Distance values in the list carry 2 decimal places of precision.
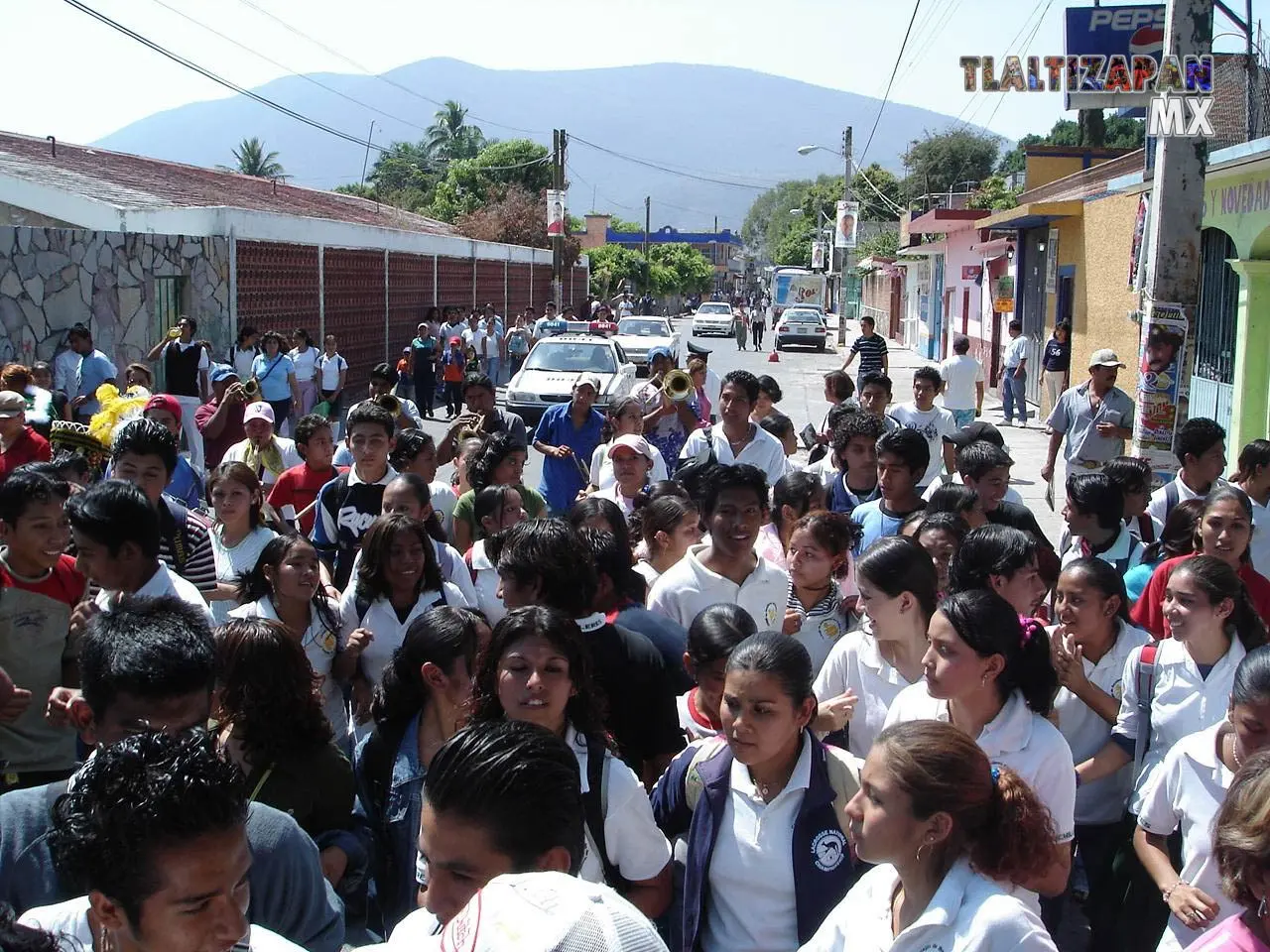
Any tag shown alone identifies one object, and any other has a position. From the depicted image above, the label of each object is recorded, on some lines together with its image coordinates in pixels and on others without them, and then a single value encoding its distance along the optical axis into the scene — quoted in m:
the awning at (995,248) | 27.72
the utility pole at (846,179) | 47.88
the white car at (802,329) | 45.44
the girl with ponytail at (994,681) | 3.52
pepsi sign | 16.78
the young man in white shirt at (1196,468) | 6.74
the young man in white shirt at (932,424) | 9.12
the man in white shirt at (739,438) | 8.04
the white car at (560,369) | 20.44
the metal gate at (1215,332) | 13.59
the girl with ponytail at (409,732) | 3.53
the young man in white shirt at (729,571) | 5.18
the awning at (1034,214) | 20.44
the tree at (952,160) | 75.06
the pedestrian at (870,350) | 17.53
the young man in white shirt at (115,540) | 4.38
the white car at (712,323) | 55.66
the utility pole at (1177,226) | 7.60
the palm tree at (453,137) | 101.85
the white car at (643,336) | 34.22
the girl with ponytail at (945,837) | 2.54
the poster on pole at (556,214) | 38.94
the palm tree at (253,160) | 88.50
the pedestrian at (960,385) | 13.81
